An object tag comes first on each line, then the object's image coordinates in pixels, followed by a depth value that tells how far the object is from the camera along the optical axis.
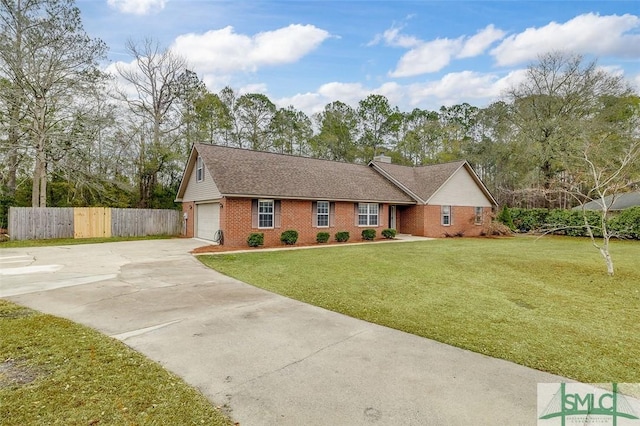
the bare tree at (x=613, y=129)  24.07
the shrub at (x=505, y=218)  24.86
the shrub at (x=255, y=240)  15.55
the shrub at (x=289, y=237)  16.70
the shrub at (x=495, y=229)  24.08
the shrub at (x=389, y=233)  20.25
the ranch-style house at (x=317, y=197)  16.23
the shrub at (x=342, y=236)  18.78
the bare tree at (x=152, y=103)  24.69
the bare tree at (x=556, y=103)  27.33
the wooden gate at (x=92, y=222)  18.36
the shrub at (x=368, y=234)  19.84
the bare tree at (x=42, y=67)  18.14
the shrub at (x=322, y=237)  17.92
